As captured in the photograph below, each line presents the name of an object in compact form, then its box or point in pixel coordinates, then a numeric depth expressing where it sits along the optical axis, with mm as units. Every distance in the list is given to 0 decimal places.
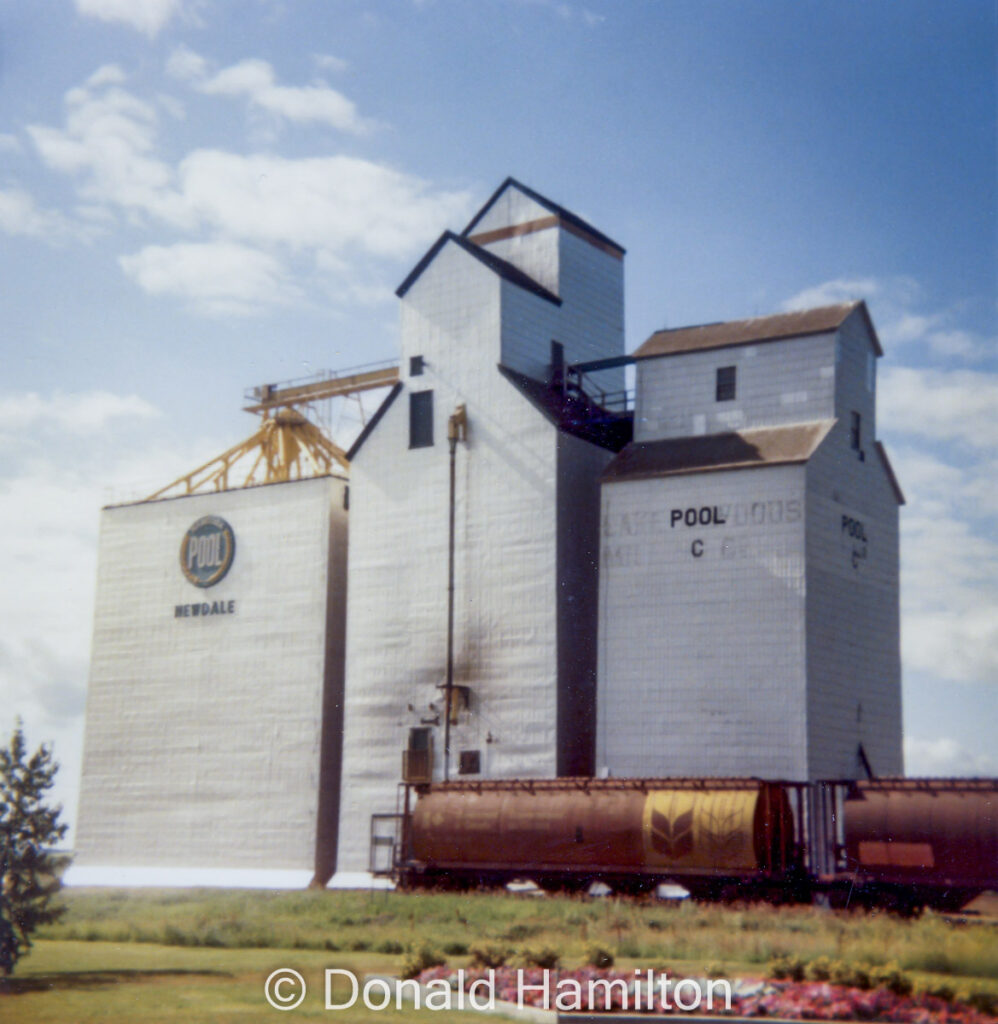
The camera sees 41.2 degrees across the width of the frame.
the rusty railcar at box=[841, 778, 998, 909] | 31969
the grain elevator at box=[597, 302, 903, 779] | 41281
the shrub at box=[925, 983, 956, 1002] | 17445
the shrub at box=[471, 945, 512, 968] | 21484
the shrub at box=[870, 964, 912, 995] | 17625
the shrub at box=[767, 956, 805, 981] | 19016
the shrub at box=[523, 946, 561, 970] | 20500
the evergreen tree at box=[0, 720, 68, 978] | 20297
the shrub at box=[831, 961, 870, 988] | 17984
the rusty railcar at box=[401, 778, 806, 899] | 34125
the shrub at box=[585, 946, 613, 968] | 20828
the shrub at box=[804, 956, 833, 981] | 18609
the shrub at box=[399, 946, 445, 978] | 21172
